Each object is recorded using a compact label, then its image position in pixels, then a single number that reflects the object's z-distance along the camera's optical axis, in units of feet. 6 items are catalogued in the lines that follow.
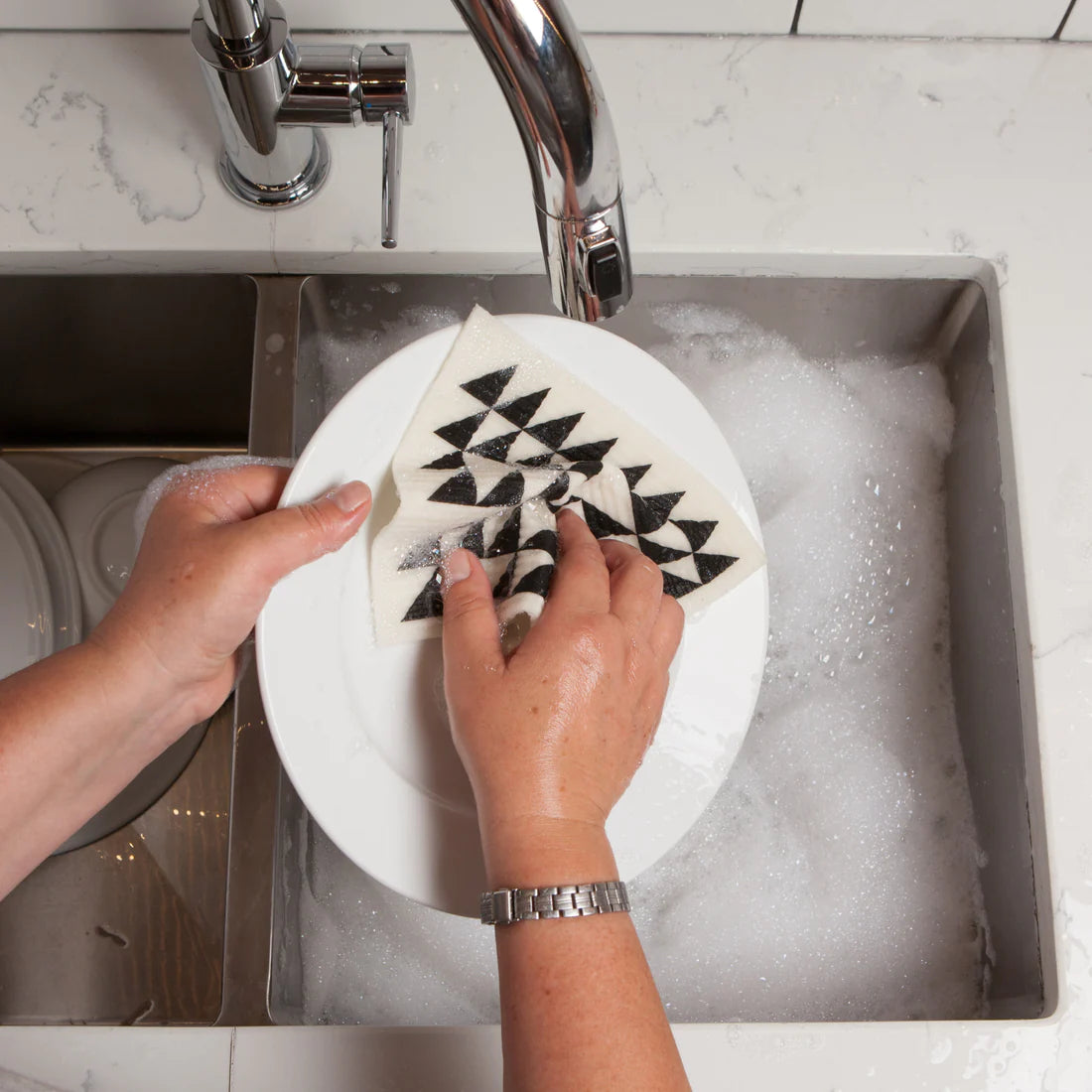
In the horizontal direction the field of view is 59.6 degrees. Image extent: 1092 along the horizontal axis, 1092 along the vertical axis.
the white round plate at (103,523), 2.52
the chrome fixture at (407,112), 1.14
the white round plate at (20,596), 2.30
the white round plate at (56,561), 2.38
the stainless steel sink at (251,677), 2.05
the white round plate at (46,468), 2.77
